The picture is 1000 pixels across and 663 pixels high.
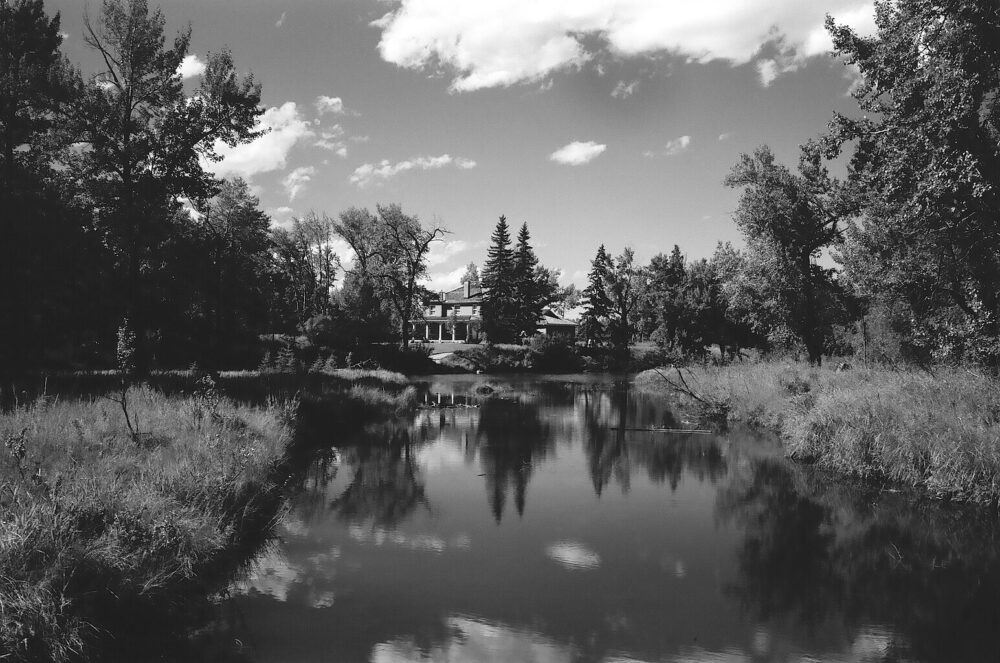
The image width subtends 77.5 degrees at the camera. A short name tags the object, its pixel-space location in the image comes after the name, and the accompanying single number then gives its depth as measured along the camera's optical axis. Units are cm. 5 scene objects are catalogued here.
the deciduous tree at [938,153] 1398
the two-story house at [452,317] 8400
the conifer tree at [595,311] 7375
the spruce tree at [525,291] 6925
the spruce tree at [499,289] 6694
